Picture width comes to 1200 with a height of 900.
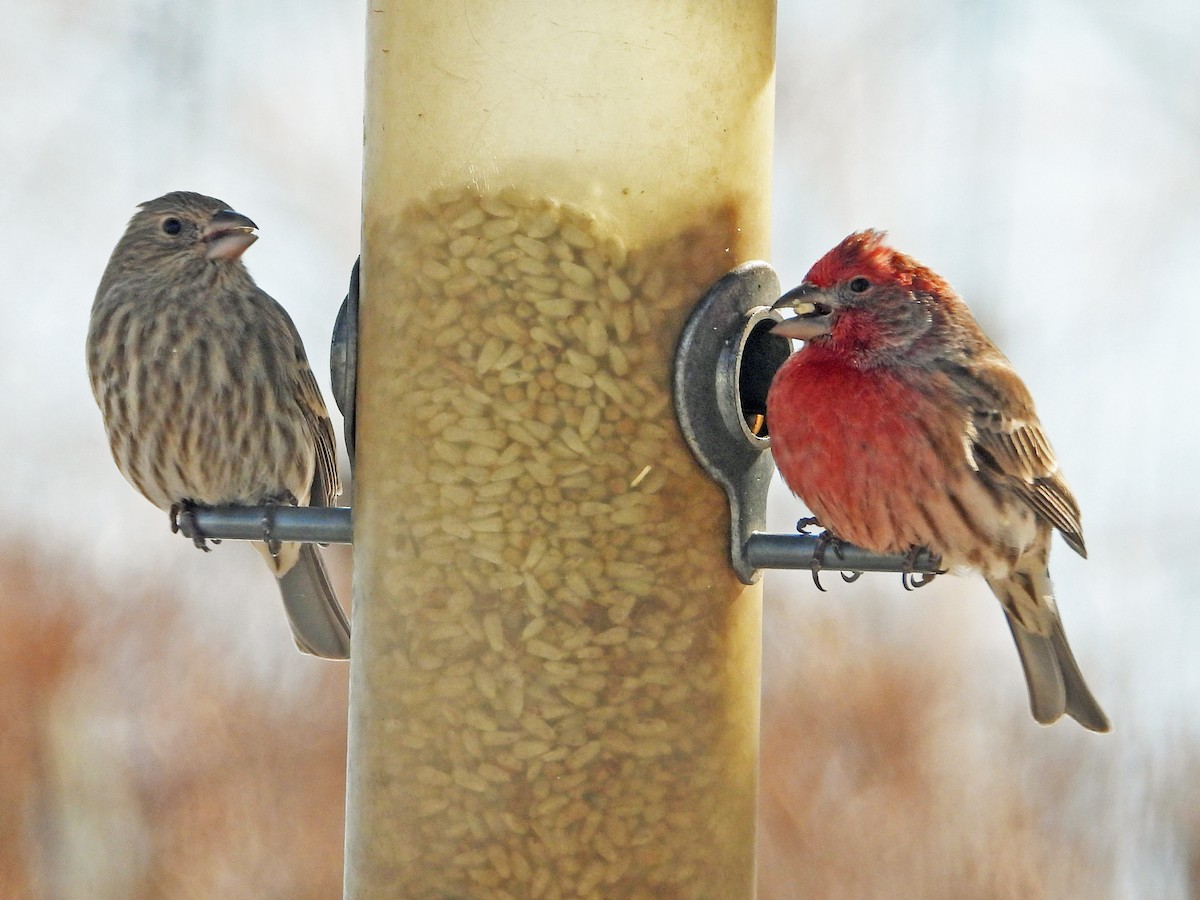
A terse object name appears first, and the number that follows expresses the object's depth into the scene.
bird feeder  8.07
